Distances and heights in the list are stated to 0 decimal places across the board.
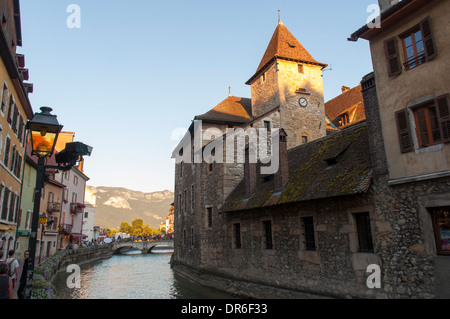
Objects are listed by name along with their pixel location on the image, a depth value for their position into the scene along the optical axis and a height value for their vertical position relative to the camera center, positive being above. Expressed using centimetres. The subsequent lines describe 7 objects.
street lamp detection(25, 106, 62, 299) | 541 +167
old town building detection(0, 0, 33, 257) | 1442 +581
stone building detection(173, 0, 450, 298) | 864 +63
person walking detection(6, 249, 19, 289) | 920 -80
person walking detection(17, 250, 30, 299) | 895 -127
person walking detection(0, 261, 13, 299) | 523 -77
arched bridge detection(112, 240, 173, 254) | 5877 -188
